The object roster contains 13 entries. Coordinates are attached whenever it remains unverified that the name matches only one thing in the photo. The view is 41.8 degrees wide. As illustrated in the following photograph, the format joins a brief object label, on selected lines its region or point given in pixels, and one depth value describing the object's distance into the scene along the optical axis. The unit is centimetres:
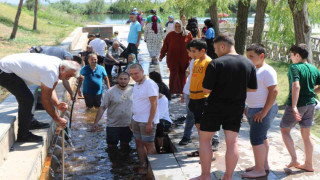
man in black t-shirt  446
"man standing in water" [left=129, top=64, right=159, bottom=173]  574
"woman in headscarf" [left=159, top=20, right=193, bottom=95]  922
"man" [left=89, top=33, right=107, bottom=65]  1297
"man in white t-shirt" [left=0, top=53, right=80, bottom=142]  523
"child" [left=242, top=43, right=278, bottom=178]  484
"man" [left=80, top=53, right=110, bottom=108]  896
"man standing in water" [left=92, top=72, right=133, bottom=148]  679
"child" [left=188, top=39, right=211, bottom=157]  557
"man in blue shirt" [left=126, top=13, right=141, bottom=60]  1284
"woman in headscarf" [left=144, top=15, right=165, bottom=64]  1323
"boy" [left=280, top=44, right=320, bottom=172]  509
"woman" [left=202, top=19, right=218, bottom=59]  1230
